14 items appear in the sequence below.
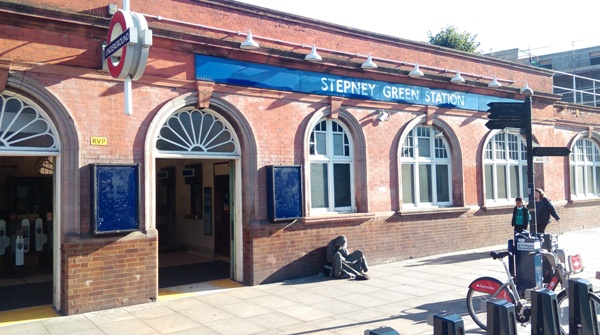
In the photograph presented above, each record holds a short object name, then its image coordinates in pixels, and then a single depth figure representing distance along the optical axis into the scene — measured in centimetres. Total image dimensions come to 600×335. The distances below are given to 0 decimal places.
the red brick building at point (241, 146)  838
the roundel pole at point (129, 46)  714
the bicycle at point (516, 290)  664
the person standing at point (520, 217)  1223
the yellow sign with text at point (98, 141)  859
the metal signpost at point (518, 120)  823
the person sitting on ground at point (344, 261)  1083
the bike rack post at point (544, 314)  499
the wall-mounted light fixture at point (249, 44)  1011
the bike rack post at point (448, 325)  393
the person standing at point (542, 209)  1205
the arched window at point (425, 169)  1353
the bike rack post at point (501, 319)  444
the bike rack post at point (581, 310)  545
